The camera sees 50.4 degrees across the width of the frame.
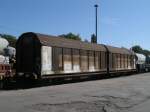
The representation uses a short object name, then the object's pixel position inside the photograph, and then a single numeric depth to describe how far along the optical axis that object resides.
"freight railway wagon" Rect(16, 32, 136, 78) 10.72
